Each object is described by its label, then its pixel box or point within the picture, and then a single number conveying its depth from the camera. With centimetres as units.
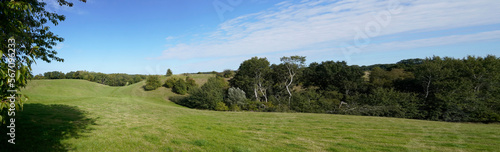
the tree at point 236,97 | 3172
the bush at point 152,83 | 4785
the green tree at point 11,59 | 277
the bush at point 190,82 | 4841
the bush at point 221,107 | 3094
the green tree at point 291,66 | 3428
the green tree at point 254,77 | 3612
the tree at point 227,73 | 5320
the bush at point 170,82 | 4869
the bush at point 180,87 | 4712
